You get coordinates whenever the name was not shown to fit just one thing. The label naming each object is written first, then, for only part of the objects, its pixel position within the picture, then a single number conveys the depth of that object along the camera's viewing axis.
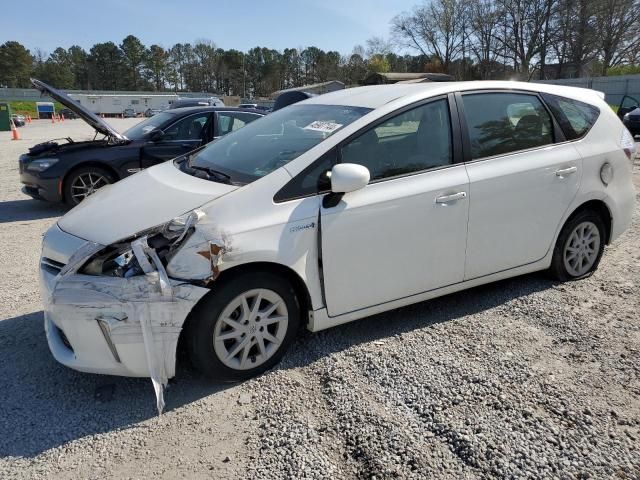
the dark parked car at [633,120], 16.97
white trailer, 71.19
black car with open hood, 7.18
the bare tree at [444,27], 71.00
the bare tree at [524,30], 63.53
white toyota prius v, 2.65
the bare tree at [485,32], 67.62
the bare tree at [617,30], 55.50
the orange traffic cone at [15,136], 21.95
